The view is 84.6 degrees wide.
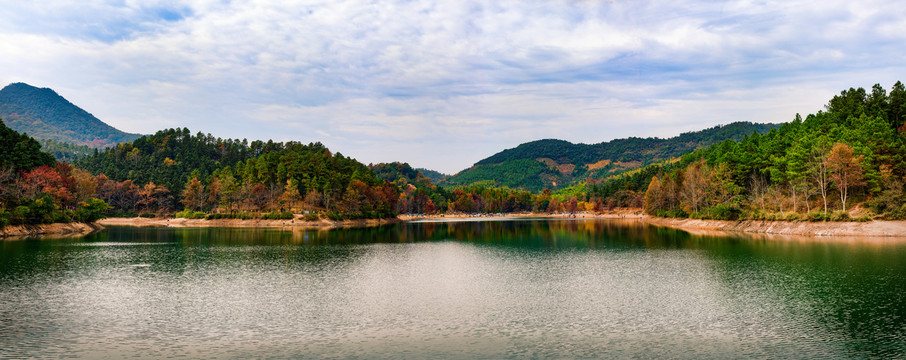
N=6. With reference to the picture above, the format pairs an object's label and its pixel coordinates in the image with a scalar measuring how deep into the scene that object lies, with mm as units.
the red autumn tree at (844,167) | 71188
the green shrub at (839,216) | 70000
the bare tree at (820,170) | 73812
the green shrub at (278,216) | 125250
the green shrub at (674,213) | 120288
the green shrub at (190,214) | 132500
